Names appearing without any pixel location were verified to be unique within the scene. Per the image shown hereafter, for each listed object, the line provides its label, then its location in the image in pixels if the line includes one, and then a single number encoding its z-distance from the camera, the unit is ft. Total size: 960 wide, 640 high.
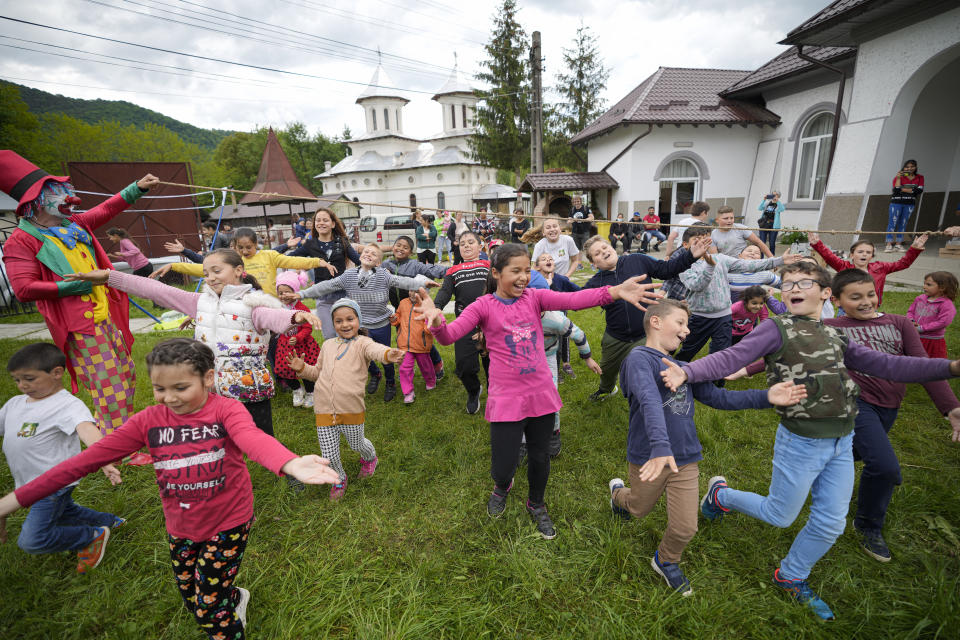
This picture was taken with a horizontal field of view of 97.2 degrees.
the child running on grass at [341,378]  10.64
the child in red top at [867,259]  14.08
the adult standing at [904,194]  32.09
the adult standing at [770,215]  42.33
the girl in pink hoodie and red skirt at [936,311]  12.27
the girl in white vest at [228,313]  10.28
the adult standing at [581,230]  57.16
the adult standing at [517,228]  40.88
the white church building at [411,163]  167.53
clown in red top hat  10.18
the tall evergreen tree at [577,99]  94.79
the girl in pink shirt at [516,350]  8.90
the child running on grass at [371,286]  14.69
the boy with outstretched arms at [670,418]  7.61
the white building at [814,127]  31.99
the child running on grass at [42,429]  7.84
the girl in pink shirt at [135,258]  15.55
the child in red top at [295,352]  16.15
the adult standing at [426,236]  37.98
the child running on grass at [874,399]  8.31
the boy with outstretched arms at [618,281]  13.14
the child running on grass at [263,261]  15.53
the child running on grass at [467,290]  14.64
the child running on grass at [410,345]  16.65
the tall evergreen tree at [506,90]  79.71
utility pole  55.26
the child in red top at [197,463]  6.20
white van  80.38
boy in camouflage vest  7.25
